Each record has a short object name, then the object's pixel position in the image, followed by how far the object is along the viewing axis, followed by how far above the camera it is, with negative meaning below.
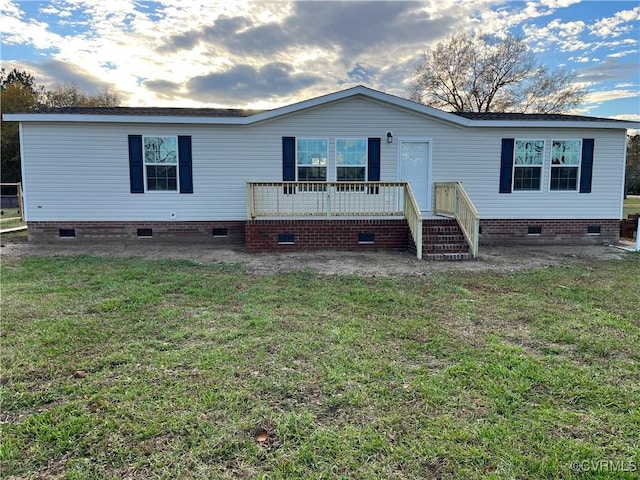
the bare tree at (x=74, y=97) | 32.00 +8.69
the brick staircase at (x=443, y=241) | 8.51 -0.92
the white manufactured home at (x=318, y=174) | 9.74 +0.71
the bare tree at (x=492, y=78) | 28.45 +9.02
